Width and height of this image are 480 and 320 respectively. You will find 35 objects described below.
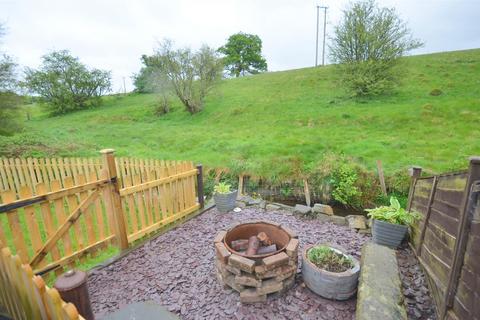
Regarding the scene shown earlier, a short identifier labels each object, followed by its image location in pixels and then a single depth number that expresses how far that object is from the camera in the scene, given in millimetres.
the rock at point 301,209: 4652
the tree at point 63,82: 23984
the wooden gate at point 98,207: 2730
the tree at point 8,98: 10094
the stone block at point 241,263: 2388
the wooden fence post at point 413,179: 3872
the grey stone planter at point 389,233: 3393
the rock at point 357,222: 4127
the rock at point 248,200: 5348
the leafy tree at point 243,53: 35875
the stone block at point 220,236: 2820
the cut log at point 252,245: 2715
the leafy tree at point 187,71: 16062
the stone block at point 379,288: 1942
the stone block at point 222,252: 2559
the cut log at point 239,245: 2992
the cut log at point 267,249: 2838
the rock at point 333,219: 4340
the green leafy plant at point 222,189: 4874
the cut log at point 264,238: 2988
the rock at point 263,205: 5180
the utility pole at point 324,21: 25906
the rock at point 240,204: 5219
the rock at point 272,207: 5102
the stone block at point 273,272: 2405
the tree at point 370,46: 12977
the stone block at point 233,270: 2477
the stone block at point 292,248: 2564
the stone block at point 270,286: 2449
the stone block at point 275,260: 2395
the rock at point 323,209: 4539
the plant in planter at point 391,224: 3395
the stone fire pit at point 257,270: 2422
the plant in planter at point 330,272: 2400
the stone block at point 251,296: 2453
